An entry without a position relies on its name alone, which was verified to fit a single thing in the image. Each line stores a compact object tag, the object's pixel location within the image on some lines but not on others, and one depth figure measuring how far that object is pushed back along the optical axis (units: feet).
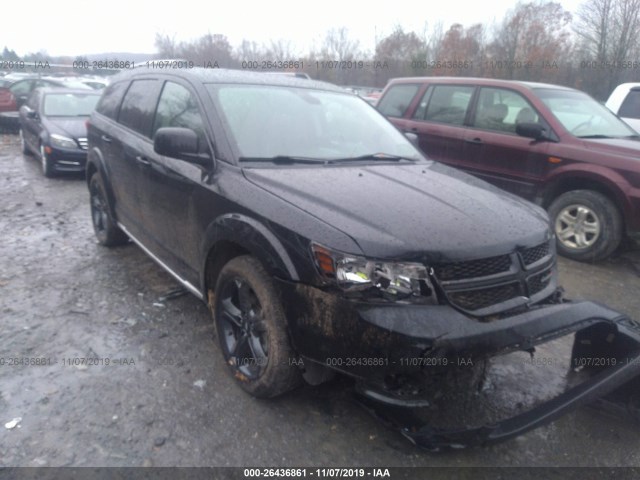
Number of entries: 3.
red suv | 17.46
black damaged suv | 7.52
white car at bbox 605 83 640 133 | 26.40
